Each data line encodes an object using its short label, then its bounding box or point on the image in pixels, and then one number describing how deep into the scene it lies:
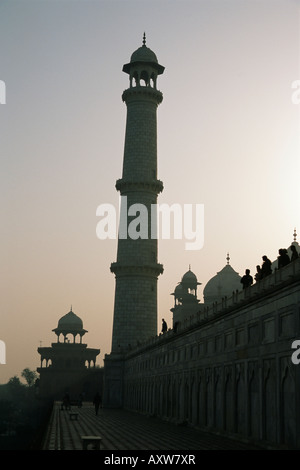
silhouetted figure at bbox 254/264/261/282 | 24.55
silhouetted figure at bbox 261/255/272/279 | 24.12
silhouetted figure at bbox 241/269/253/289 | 26.08
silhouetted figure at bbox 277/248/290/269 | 22.44
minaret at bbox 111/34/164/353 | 59.03
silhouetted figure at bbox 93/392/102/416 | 45.49
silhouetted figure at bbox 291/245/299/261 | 21.05
